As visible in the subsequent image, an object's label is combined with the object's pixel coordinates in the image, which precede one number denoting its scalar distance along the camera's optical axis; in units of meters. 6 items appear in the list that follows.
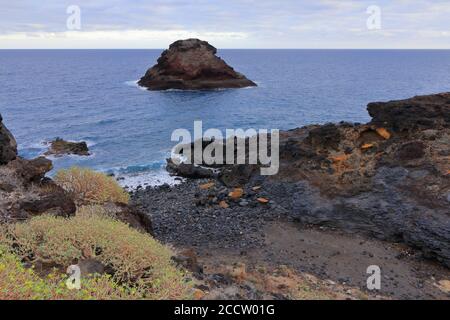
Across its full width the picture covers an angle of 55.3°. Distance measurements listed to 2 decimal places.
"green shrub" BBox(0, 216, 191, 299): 8.74
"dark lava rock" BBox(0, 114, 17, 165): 16.14
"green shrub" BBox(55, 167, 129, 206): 16.22
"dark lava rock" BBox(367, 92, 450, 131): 21.45
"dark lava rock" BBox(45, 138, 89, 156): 36.97
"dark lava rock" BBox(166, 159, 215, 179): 29.08
